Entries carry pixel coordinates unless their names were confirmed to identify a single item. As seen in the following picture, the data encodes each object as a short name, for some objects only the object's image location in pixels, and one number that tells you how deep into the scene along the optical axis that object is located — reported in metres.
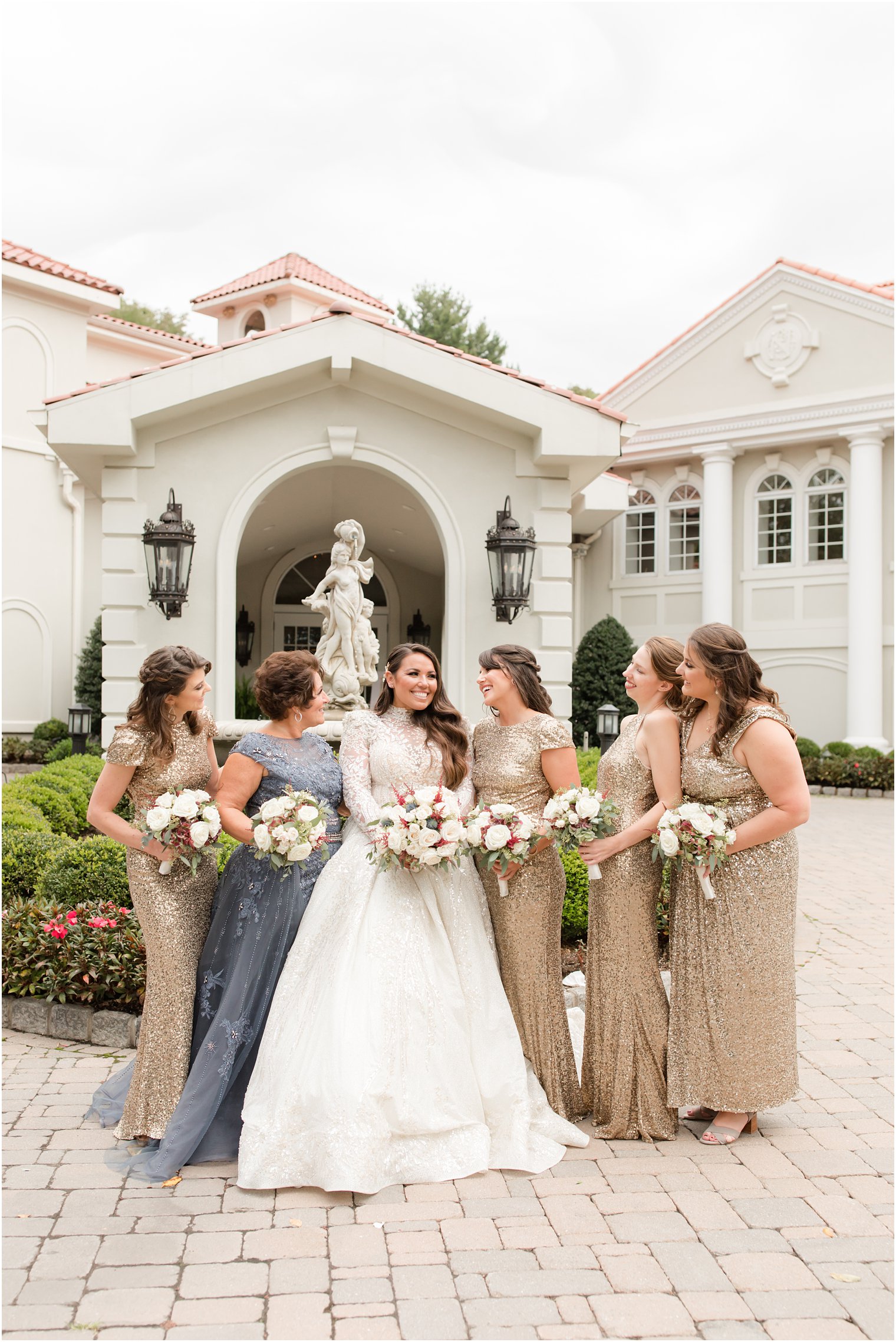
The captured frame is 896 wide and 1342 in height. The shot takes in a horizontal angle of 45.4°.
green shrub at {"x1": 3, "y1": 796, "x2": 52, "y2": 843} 8.16
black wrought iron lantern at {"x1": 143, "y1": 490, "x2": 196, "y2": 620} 10.52
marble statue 10.41
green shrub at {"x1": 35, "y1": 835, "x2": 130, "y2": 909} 6.47
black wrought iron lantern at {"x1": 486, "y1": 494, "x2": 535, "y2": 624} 10.85
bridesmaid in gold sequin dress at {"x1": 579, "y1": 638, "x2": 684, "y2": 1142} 4.55
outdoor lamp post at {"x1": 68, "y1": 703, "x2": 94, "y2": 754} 15.38
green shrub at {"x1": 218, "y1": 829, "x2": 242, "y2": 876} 7.11
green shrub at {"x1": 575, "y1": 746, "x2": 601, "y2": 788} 9.77
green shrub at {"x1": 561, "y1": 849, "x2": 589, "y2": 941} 6.94
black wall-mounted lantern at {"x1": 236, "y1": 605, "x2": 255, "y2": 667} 16.97
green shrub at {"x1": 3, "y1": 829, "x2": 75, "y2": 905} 7.32
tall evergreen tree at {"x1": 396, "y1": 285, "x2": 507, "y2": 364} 37.12
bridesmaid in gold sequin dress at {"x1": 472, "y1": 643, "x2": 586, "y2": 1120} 4.59
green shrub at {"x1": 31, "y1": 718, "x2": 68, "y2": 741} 18.28
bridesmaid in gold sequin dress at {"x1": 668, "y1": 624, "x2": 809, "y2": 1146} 4.45
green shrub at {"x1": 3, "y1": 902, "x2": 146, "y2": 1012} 5.83
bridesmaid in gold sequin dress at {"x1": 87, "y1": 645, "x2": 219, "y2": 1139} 4.42
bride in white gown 4.00
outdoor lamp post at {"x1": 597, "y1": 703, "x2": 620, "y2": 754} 14.79
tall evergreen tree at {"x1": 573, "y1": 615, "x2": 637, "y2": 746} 19.09
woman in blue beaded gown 4.33
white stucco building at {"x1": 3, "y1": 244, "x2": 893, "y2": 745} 10.87
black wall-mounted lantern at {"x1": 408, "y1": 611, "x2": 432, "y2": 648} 17.59
